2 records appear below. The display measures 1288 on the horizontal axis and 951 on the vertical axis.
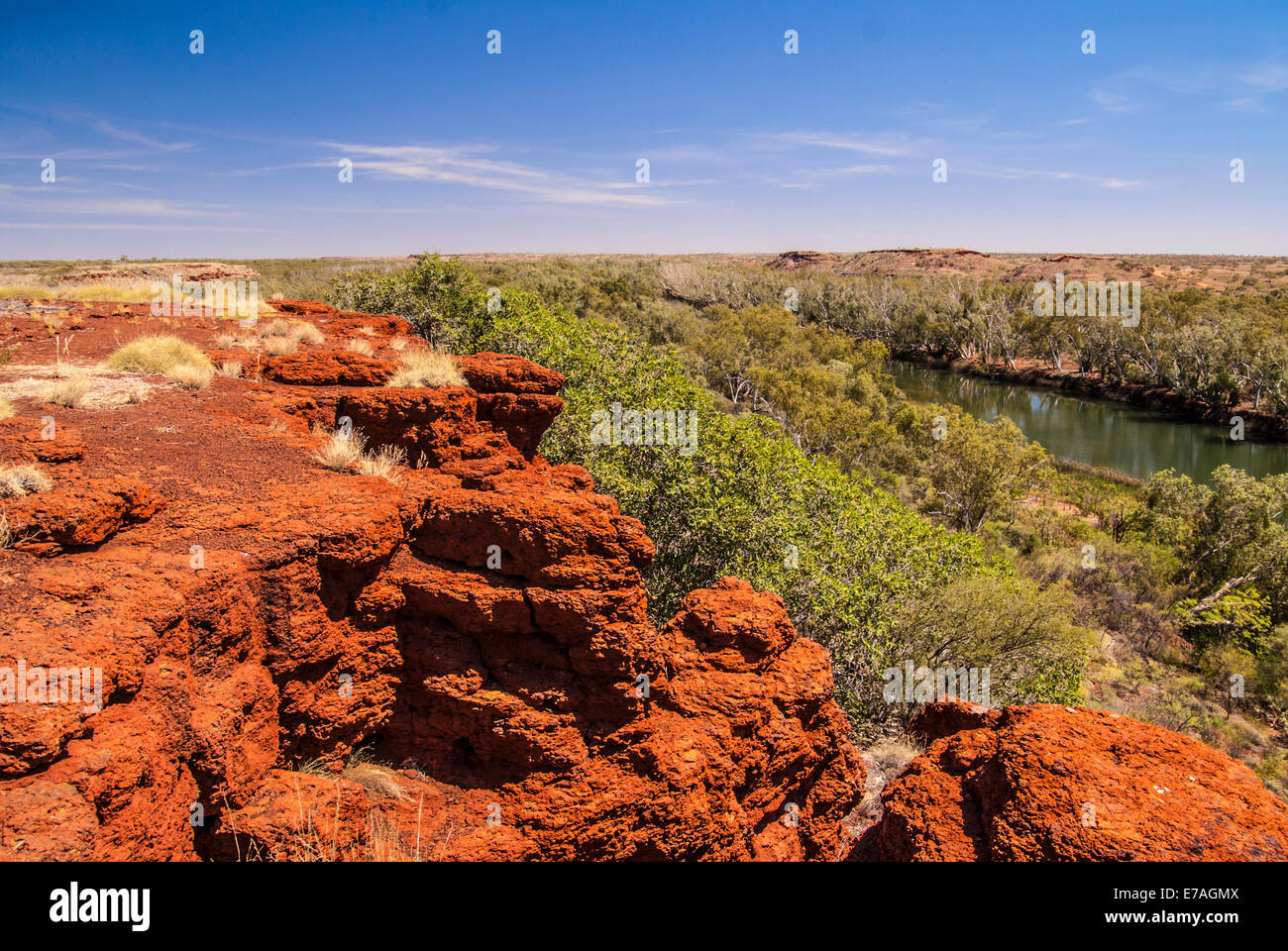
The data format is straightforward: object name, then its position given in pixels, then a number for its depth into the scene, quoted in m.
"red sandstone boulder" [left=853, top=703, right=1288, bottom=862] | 3.96
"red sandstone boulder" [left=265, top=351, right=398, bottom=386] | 9.77
